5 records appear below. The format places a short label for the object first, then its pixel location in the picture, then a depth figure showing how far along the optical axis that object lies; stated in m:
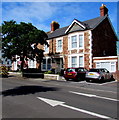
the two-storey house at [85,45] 19.67
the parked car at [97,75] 14.35
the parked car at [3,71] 21.77
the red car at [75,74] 15.83
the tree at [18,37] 19.14
